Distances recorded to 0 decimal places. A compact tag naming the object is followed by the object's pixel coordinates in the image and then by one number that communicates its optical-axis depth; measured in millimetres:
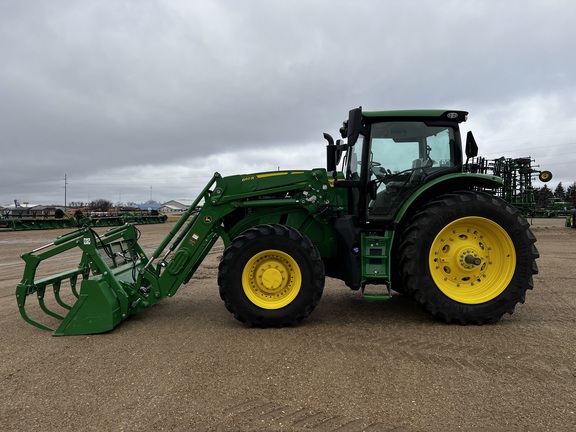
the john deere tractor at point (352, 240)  4098
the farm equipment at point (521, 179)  19812
